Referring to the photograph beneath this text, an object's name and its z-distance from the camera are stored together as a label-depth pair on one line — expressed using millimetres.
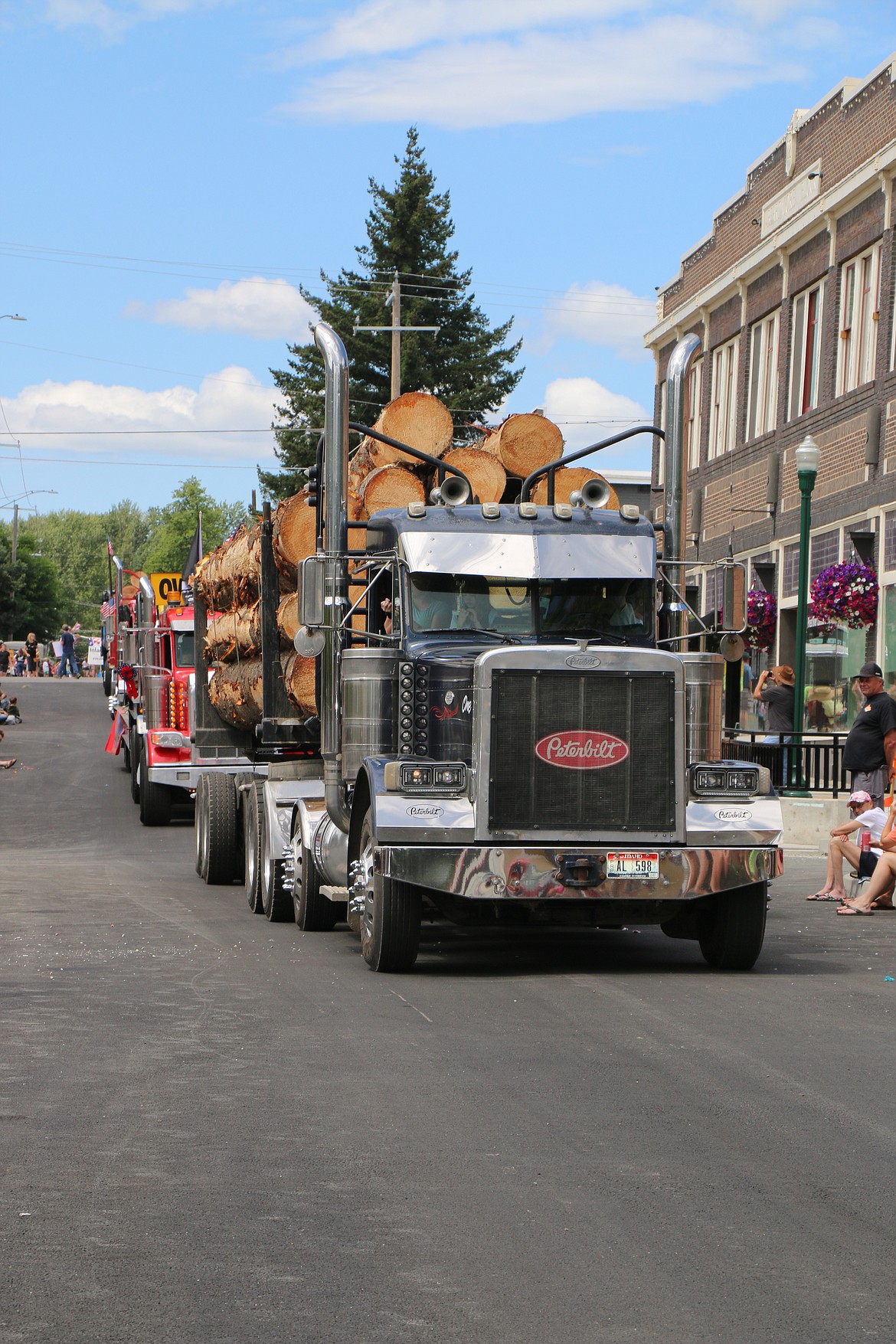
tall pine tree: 67125
